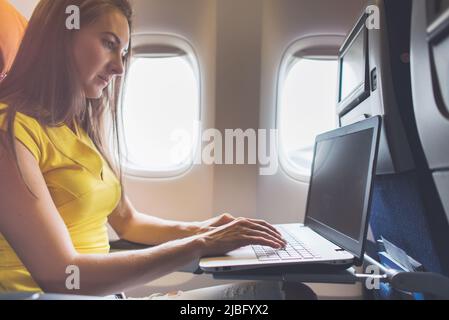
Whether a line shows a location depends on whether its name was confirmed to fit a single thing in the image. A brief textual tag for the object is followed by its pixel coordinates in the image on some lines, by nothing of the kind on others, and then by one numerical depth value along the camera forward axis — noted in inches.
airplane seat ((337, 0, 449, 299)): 28.7
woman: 27.2
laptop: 28.1
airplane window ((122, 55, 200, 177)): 60.6
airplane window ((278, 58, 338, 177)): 60.9
